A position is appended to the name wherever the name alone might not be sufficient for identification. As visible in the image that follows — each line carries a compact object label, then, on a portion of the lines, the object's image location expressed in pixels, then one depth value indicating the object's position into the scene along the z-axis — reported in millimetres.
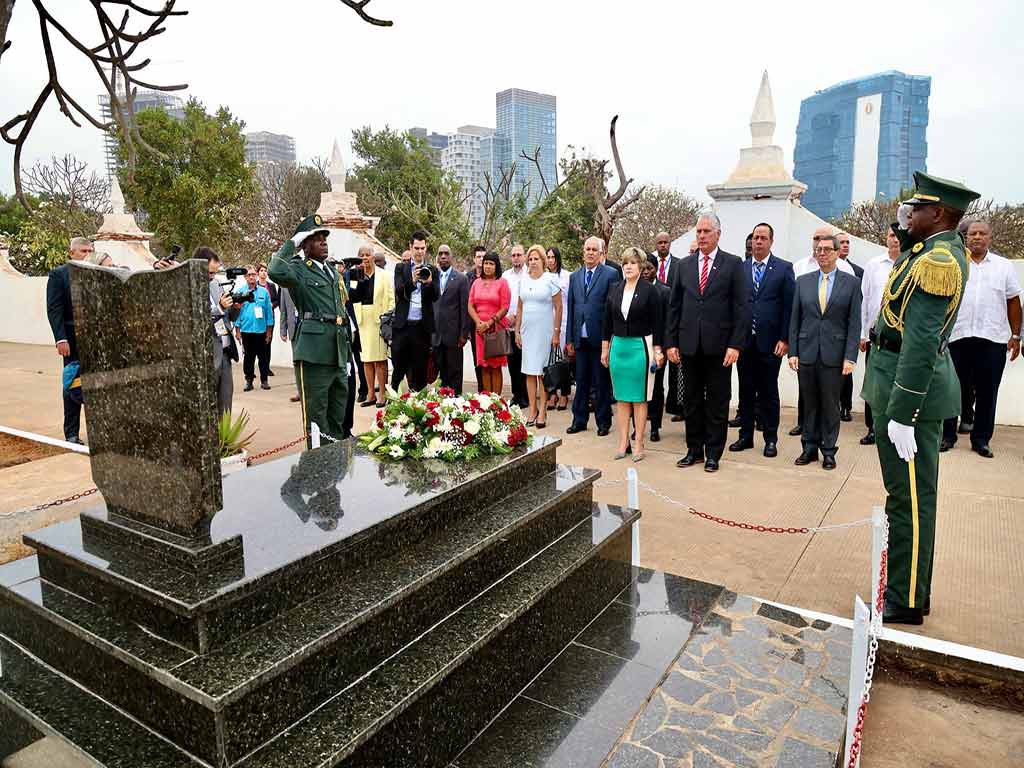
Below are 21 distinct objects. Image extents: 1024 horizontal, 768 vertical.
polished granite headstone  2504
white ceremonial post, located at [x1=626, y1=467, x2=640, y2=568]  4305
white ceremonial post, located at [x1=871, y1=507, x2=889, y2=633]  3141
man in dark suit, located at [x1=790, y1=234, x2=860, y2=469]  6148
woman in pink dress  8117
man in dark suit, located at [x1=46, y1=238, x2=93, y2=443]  6652
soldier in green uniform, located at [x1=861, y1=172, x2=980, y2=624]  3355
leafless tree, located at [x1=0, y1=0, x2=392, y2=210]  2746
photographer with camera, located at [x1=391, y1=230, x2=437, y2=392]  8422
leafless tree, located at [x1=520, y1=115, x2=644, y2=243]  14641
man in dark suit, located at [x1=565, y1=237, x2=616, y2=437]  7465
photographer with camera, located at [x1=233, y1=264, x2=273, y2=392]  10305
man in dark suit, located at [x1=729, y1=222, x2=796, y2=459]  6773
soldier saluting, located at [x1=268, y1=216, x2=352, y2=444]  5551
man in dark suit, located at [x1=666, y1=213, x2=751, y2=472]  6141
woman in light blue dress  7855
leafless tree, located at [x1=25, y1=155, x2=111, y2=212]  29438
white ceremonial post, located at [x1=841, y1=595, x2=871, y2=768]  2623
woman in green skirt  6438
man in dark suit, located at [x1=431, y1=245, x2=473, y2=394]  8484
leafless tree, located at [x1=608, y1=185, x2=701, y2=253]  28891
